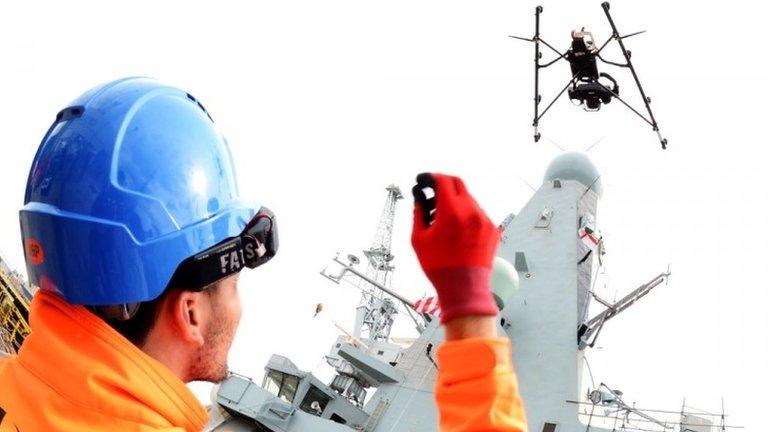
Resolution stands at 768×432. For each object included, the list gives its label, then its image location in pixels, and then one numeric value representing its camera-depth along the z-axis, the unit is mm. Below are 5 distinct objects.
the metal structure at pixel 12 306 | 19406
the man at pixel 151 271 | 1414
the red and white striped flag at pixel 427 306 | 15461
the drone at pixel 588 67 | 14062
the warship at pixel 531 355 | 14328
